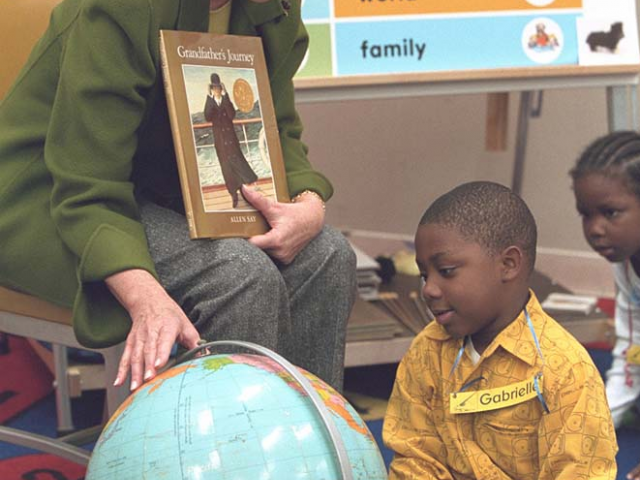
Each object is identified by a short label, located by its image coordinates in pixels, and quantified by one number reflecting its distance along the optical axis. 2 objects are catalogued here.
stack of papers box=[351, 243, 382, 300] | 3.29
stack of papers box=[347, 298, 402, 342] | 2.93
